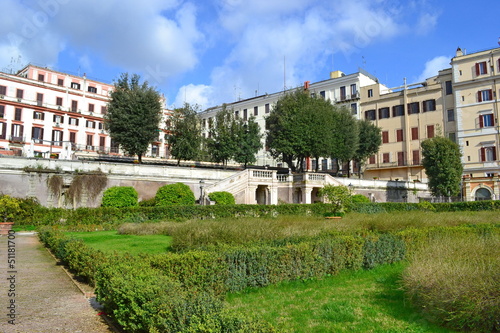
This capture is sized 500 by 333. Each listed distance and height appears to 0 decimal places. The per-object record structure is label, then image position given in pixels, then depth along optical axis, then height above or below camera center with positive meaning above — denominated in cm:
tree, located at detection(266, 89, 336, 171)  4356 +828
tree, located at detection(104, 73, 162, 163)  3919 +849
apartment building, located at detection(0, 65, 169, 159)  5131 +1269
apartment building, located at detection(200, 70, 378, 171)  5969 +1729
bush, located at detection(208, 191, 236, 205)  3081 +25
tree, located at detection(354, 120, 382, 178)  5334 +858
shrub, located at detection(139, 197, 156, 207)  3092 -15
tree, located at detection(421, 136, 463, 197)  4300 +400
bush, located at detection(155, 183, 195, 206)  2956 +41
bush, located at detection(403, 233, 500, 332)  608 -152
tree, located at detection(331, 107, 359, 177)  4697 +798
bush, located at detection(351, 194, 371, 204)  3625 +19
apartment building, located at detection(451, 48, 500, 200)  4794 +1114
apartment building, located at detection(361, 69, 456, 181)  5284 +1160
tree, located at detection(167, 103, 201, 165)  4759 +829
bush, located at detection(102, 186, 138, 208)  2922 +31
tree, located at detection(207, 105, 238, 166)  5000 +814
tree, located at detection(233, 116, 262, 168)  5031 +758
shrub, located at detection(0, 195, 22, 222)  2298 -48
